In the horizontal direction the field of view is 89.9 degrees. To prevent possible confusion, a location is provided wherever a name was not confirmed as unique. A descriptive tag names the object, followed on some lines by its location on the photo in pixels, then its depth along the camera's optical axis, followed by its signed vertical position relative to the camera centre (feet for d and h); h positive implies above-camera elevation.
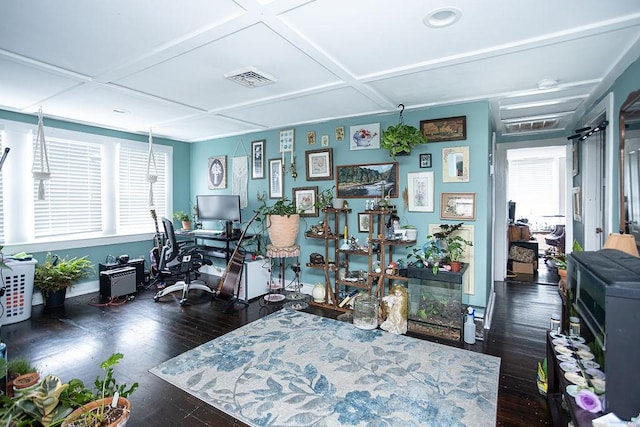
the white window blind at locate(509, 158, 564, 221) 26.26 +1.75
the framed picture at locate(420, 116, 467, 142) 11.01 +2.82
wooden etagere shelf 11.39 -1.96
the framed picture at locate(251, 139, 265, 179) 15.84 +2.55
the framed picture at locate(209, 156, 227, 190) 17.35 +2.09
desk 15.14 -1.83
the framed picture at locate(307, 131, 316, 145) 14.19 +3.21
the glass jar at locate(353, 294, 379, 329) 10.73 -3.52
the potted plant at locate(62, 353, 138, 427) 4.18 -2.71
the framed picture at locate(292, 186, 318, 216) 14.31 +0.48
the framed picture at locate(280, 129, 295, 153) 14.75 +3.23
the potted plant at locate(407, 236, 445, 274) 10.21 -1.56
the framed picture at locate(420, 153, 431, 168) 11.62 +1.77
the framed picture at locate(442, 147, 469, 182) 11.03 +1.55
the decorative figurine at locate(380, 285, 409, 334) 10.37 -3.37
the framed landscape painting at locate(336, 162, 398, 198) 12.37 +1.18
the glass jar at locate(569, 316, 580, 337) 6.12 -2.32
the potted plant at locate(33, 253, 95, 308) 12.32 -2.56
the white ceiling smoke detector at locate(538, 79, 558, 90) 8.83 +3.49
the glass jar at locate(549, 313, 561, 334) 7.39 -2.70
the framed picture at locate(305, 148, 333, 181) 13.78 +2.00
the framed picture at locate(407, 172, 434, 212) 11.68 +0.66
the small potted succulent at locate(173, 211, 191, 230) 17.39 -0.45
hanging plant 10.78 +2.39
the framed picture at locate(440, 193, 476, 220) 11.00 +0.09
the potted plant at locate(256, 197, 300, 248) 12.92 -0.58
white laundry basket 10.94 -2.80
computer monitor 15.46 +0.16
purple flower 4.14 -2.55
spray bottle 9.53 -3.62
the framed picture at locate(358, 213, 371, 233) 13.09 -0.54
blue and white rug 6.40 -4.03
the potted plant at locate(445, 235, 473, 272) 9.96 -1.39
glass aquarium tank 9.94 -3.21
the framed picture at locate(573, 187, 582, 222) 13.53 +0.16
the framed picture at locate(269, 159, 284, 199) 15.30 +1.50
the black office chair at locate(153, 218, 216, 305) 13.44 -2.20
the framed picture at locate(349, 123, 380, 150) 12.67 +2.93
